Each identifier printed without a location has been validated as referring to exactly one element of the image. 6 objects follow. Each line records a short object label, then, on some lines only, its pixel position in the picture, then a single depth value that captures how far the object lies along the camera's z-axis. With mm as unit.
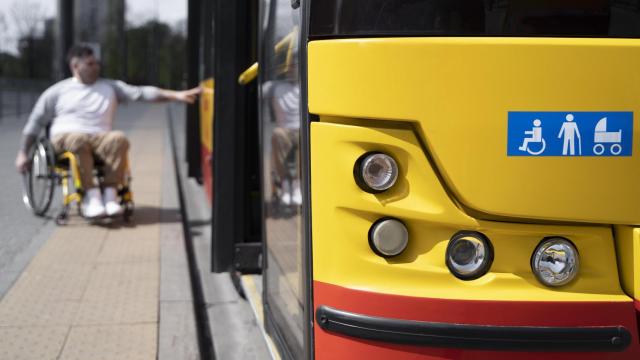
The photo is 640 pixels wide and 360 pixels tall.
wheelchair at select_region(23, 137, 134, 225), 7488
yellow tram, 2525
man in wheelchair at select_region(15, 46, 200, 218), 7527
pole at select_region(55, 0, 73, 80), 12383
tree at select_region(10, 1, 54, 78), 46250
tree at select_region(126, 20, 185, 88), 54969
